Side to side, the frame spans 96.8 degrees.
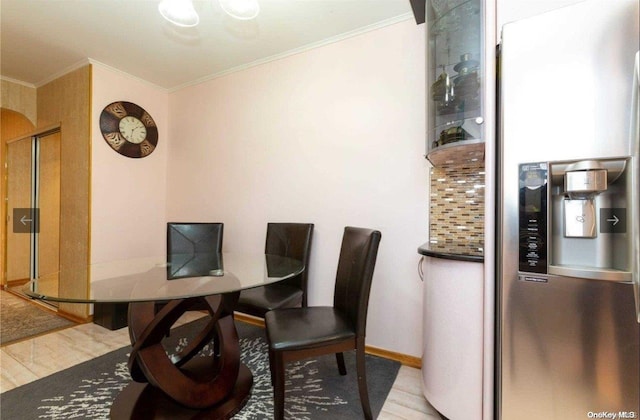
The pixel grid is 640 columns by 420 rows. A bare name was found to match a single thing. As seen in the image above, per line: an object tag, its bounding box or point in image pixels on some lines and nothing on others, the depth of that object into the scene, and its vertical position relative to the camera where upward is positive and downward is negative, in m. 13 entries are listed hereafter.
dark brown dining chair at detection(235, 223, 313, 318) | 1.88 -0.57
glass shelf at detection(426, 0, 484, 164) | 1.43 +0.71
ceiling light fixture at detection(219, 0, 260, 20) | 1.60 +1.15
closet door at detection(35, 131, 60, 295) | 3.26 +0.07
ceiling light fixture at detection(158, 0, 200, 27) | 1.63 +1.15
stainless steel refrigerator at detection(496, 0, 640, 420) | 0.88 -0.01
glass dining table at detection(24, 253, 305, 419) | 1.28 -0.62
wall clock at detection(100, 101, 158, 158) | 2.87 +0.85
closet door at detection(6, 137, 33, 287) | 3.59 -0.07
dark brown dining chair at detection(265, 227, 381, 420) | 1.31 -0.59
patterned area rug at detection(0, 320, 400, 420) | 1.50 -1.08
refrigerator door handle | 0.80 +0.10
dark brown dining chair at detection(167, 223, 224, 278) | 2.42 -0.29
